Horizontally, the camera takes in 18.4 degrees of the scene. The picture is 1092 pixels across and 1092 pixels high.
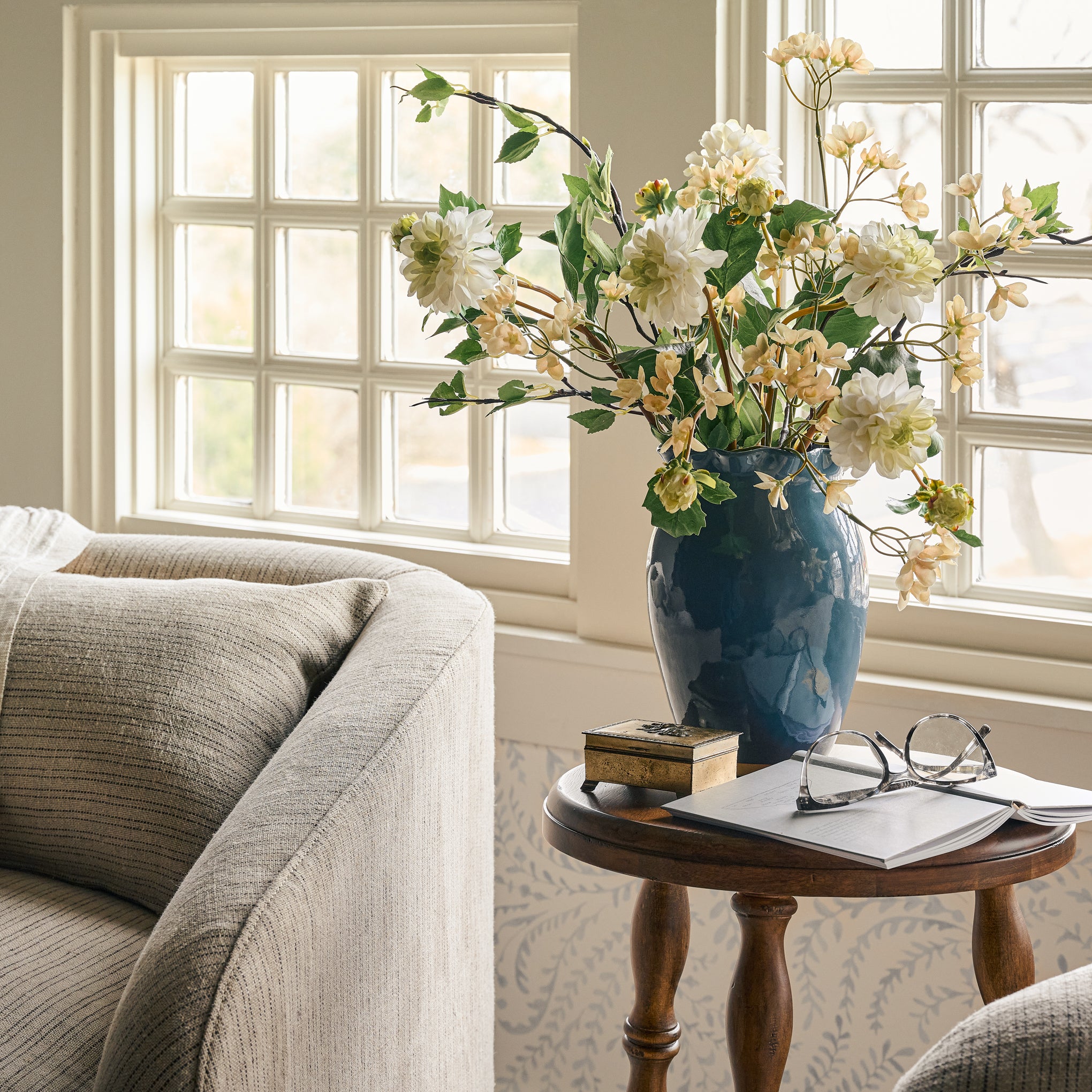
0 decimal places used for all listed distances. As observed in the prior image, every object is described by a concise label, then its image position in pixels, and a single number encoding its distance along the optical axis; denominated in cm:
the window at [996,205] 322
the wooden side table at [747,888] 271
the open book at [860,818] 269
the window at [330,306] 362
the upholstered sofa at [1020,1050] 240
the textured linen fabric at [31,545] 317
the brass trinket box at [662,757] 279
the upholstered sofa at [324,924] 266
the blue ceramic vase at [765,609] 284
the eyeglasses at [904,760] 277
